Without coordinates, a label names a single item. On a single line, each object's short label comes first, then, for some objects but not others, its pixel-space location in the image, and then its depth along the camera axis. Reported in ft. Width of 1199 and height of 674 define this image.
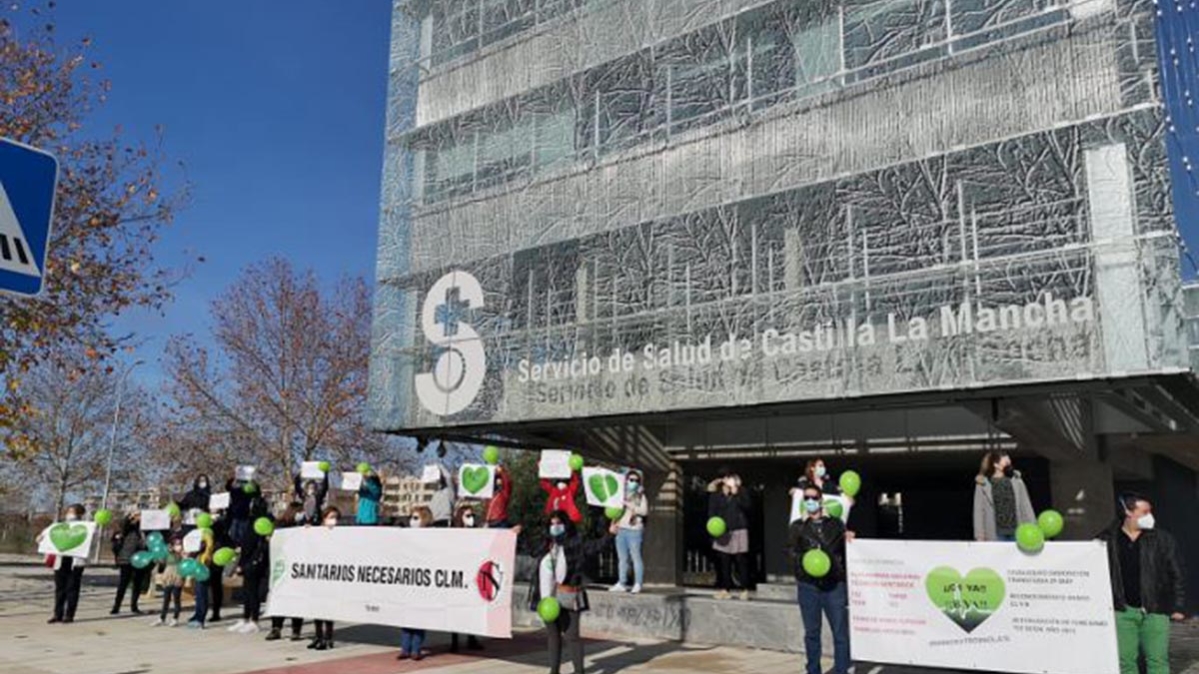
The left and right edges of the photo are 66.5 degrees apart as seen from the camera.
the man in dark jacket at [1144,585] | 24.59
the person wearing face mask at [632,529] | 45.42
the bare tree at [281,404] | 103.71
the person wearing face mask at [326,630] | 37.27
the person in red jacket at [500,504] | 45.17
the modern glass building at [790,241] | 44.04
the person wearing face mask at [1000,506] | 34.24
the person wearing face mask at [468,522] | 38.32
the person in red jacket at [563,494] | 40.06
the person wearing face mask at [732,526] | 42.60
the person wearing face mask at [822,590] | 28.84
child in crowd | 46.21
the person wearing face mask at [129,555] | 52.03
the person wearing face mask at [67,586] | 47.29
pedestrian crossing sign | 14.21
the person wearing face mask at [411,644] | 34.78
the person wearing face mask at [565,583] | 29.86
